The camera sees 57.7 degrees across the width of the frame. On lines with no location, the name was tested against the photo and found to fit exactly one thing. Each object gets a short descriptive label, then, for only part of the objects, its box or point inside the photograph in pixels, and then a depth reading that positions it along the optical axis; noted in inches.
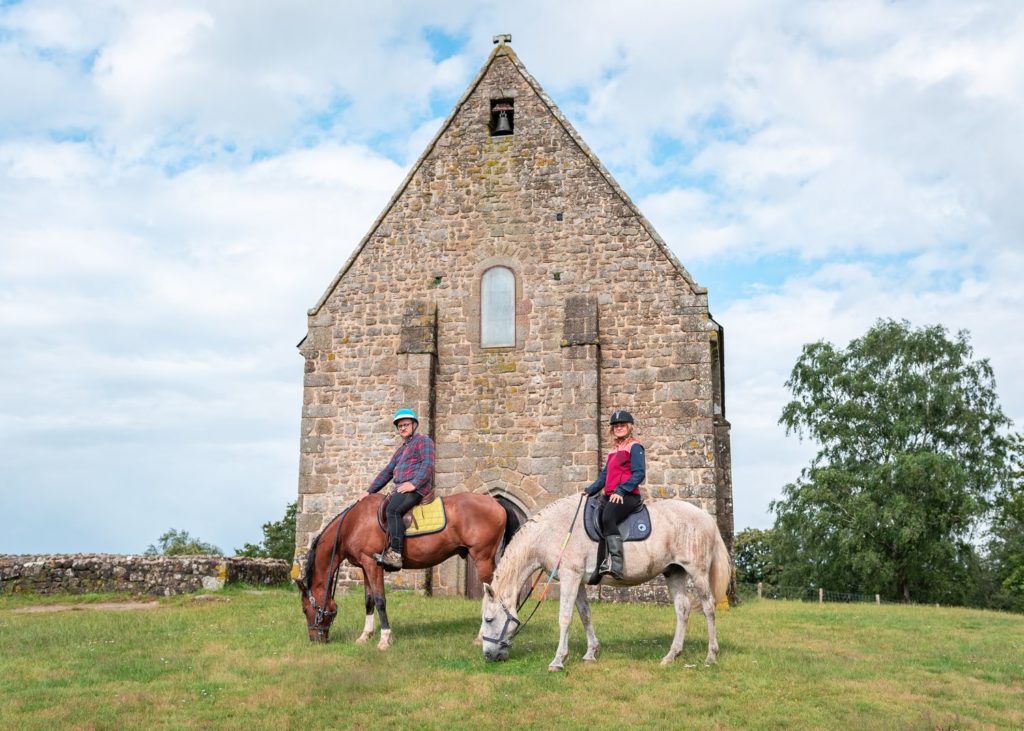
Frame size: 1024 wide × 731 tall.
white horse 390.6
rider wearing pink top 390.0
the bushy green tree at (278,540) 2078.0
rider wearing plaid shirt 445.9
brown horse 451.8
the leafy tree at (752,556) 2299.5
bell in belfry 799.0
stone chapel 711.1
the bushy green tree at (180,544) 2559.1
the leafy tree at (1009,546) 1335.5
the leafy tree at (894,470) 1301.7
